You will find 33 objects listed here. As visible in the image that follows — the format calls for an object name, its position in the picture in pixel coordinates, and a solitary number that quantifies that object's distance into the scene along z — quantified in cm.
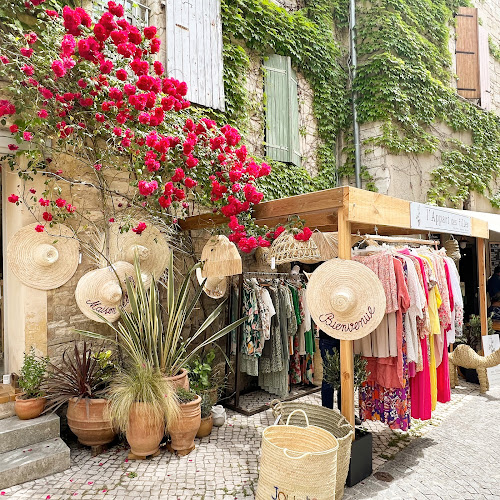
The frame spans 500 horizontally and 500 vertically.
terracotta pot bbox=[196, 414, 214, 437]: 401
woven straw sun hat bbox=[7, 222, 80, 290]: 380
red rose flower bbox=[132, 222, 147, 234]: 393
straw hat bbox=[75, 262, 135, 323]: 374
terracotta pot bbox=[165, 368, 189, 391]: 363
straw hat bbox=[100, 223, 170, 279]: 411
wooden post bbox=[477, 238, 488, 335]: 558
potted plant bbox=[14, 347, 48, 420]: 354
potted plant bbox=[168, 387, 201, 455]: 357
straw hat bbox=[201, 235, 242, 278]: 400
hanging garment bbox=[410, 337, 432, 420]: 363
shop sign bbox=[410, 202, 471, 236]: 367
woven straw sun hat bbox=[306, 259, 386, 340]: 298
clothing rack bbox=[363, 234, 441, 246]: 368
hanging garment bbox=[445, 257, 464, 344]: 421
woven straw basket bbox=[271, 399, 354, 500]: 288
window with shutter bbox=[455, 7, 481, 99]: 907
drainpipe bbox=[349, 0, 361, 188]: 740
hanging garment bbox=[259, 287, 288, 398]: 495
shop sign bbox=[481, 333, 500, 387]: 520
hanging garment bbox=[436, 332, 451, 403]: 404
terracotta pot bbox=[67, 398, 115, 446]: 354
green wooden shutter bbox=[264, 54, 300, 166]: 627
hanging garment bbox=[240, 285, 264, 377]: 476
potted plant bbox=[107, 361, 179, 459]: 338
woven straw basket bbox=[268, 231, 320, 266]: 408
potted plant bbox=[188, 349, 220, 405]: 415
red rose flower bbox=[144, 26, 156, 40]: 374
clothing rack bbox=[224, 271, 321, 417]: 473
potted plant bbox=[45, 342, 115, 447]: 355
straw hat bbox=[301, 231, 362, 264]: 462
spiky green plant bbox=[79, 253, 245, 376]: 360
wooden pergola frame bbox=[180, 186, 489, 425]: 308
